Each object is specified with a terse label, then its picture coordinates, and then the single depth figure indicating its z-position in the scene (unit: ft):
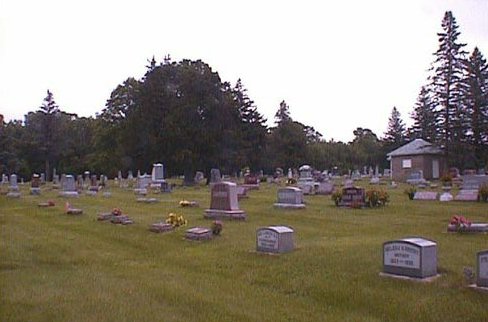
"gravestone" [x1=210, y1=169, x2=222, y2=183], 148.05
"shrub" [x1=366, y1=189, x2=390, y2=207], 77.15
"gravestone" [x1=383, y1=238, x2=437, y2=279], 32.38
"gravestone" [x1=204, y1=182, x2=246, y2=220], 65.92
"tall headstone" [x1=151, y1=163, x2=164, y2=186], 149.38
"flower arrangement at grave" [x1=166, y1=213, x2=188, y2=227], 59.06
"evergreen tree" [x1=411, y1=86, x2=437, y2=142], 170.30
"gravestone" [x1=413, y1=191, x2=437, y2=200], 87.91
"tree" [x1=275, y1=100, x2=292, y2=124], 289.08
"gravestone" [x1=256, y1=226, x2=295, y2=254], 42.09
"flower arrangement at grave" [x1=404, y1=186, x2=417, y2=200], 90.04
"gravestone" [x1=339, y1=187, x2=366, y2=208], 76.69
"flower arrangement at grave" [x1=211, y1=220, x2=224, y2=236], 52.31
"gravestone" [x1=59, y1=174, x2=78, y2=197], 110.97
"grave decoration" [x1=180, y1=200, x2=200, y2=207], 82.02
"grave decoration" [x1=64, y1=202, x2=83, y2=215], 75.63
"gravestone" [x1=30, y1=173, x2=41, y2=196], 123.08
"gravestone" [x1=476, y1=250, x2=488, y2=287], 29.71
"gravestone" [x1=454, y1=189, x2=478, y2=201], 83.51
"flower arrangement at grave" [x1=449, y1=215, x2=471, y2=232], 49.26
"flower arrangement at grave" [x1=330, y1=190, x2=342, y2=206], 78.97
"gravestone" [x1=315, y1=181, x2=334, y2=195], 103.37
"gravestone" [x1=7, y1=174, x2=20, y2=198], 114.93
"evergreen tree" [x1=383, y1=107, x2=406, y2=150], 263.29
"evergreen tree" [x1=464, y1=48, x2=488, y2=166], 163.53
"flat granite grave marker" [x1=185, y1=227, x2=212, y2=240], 50.85
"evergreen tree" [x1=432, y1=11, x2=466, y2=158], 163.84
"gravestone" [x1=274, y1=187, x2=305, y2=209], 75.76
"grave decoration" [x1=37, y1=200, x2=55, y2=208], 88.92
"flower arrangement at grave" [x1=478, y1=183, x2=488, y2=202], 80.53
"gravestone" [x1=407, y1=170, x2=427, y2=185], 140.37
